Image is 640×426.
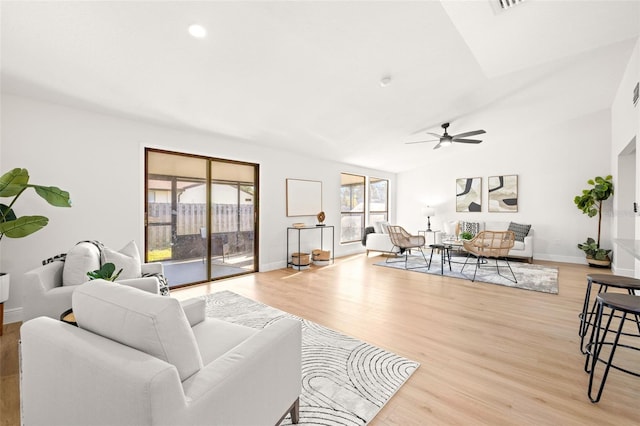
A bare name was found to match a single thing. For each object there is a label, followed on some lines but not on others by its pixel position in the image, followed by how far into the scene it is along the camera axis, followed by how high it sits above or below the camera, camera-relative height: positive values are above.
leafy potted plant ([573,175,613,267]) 5.41 +0.14
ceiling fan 4.97 +1.32
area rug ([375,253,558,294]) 4.36 -1.12
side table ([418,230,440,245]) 7.71 -0.62
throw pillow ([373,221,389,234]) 7.29 -0.43
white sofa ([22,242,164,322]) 2.21 -0.61
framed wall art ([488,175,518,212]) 6.94 +0.48
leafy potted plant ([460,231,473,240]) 5.63 -0.49
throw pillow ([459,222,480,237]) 7.17 -0.40
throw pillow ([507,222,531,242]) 6.37 -0.42
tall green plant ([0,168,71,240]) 2.24 +0.09
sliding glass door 4.04 -0.09
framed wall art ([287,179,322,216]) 5.77 +0.30
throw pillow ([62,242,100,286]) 2.43 -0.49
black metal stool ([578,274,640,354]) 2.07 -0.54
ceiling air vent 2.54 +1.93
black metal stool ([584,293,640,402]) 1.65 -0.57
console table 5.64 -0.46
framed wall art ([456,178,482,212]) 7.46 +0.47
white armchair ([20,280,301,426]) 0.88 -0.60
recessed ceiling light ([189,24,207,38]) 2.32 +1.53
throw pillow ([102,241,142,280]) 2.73 -0.53
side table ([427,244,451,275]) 5.23 -0.66
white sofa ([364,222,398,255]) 6.95 -0.75
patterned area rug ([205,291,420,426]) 1.66 -1.19
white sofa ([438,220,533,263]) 6.13 -0.57
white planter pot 2.56 -0.72
